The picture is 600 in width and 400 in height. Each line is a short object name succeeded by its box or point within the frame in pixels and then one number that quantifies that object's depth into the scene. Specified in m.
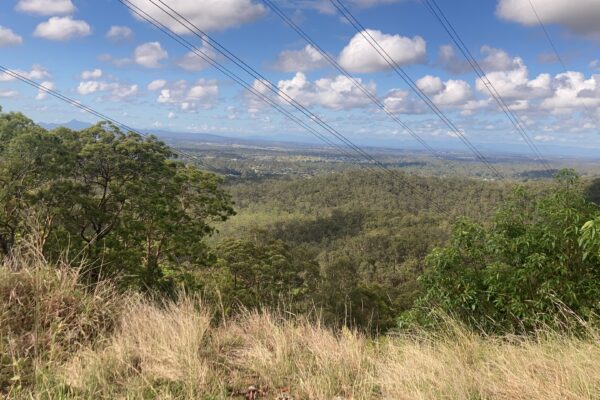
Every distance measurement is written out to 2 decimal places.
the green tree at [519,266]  4.29
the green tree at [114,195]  11.84
